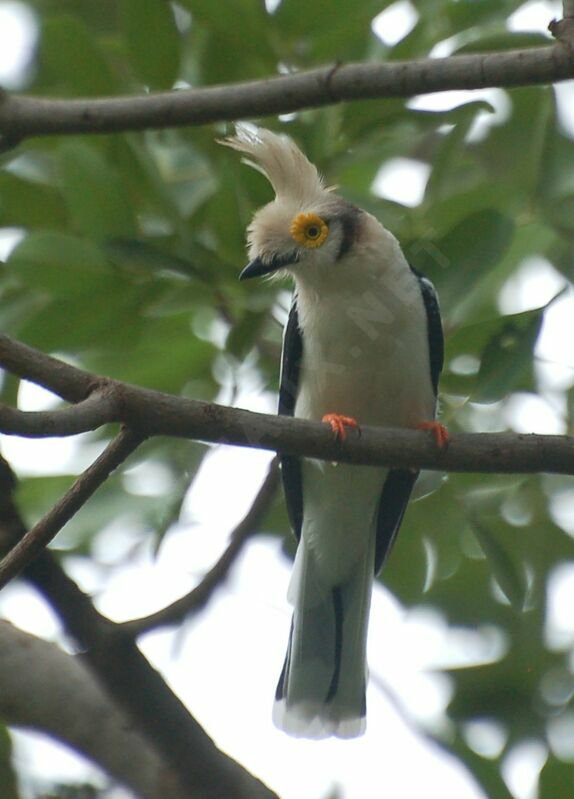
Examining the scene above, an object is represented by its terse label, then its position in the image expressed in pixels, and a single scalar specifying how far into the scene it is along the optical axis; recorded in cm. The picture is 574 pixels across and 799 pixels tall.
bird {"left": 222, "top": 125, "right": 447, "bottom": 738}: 845
